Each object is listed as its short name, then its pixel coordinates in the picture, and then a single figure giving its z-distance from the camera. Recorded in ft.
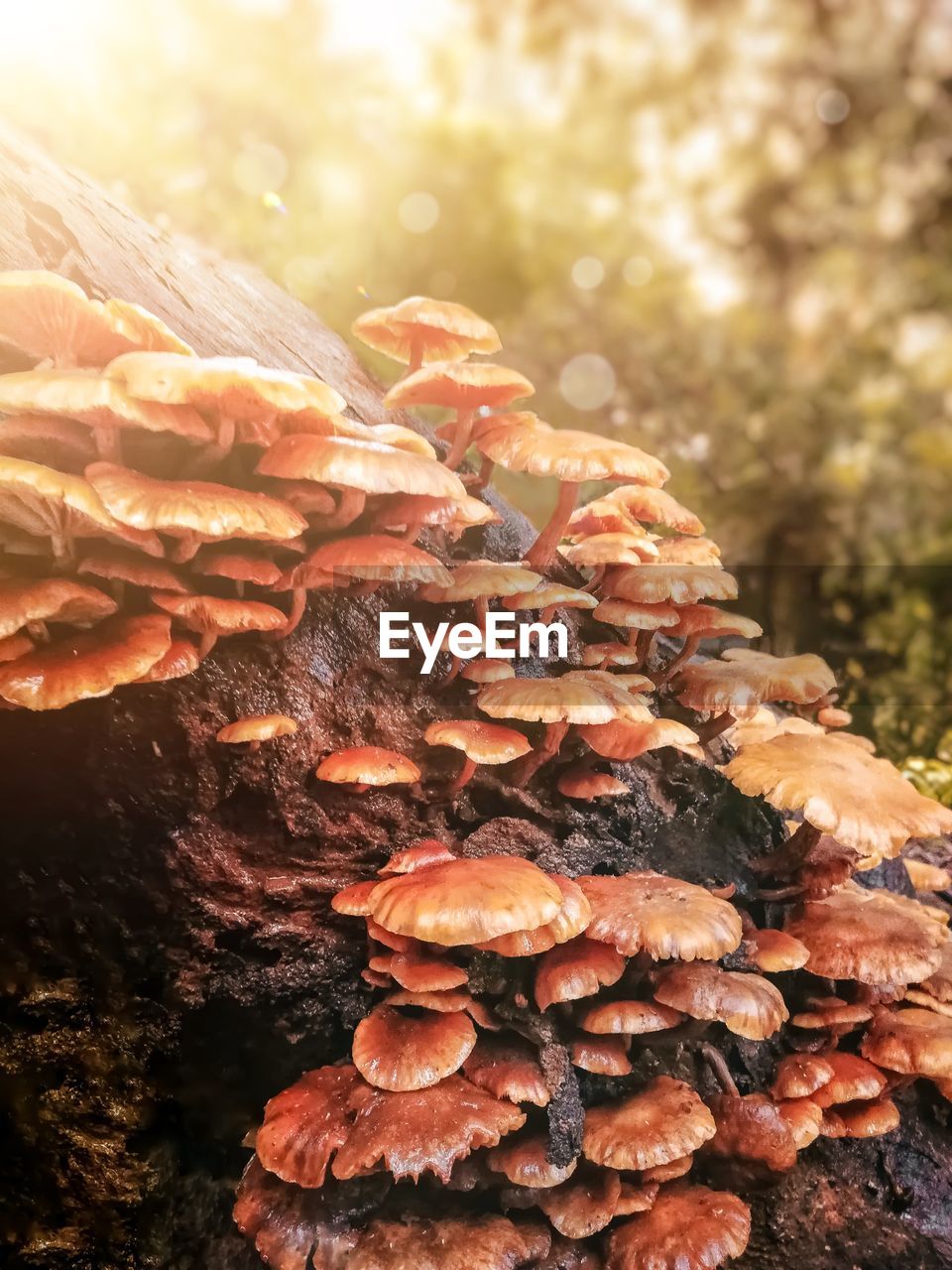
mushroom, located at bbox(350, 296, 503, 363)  0.86
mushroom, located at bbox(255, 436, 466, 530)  0.71
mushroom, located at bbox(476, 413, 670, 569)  0.83
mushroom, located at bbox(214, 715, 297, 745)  0.76
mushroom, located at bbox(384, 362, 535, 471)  0.83
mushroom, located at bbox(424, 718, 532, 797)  0.82
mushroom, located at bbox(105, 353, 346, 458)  0.64
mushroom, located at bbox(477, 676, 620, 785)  0.82
